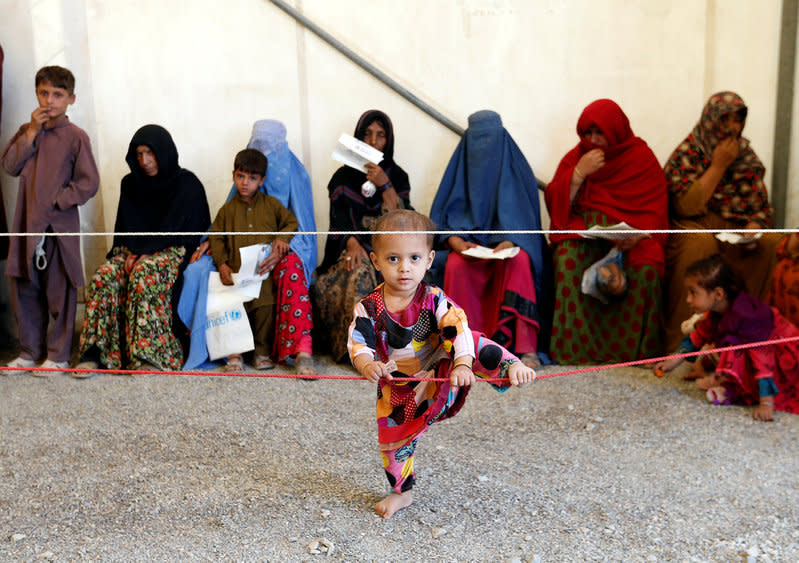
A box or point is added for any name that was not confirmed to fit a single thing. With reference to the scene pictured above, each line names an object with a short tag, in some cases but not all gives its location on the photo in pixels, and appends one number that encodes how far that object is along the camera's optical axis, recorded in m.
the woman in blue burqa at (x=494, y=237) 3.43
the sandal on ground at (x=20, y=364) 3.71
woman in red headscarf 3.39
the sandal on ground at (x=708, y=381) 3.11
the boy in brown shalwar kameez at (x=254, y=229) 3.59
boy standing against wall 3.70
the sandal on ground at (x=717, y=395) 3.04
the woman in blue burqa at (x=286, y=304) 3.57
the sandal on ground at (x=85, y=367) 3.58
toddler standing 1.90
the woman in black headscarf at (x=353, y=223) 3.72
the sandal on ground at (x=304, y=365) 3.56
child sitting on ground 2.92
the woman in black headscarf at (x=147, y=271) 3.60
